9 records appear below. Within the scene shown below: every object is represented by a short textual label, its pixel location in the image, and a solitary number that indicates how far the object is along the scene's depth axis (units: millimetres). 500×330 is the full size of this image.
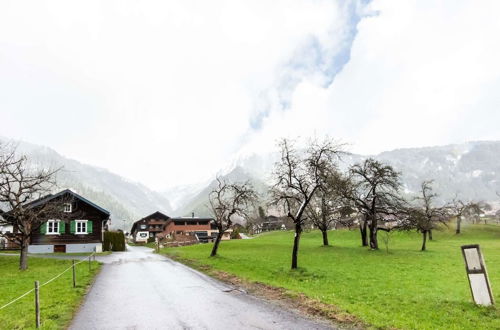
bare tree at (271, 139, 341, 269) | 26783
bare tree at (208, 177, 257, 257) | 42562
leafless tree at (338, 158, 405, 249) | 43250
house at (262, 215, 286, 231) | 154300
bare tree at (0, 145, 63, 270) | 30641
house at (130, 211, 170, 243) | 137750
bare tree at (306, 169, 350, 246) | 45656
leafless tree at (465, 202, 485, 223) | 81656
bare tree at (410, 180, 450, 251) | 42728
